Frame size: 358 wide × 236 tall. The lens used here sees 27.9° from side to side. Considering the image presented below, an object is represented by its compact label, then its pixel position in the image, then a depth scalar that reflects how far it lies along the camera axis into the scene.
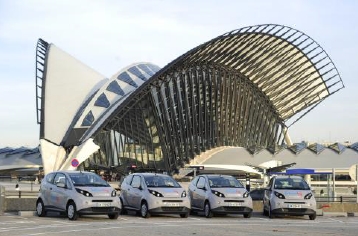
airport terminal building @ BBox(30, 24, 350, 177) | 71.62
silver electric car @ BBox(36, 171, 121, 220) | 23.25
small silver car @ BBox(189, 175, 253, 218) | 25.64
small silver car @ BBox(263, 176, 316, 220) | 25.73
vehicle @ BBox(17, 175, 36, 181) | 69.38
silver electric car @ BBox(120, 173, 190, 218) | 24.84
